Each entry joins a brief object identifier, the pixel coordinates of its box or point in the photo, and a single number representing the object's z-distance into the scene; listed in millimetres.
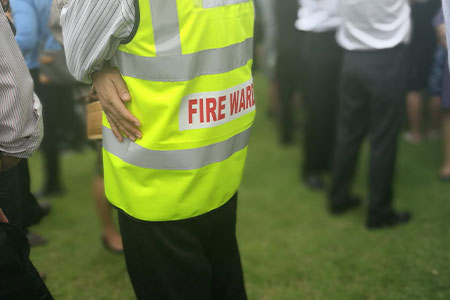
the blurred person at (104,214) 2580
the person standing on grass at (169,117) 1327
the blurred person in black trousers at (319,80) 3227
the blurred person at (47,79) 2045
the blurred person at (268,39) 4371
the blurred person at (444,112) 3186
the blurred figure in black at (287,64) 3910
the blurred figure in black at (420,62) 3754
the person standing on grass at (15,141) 1355
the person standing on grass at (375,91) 2643
